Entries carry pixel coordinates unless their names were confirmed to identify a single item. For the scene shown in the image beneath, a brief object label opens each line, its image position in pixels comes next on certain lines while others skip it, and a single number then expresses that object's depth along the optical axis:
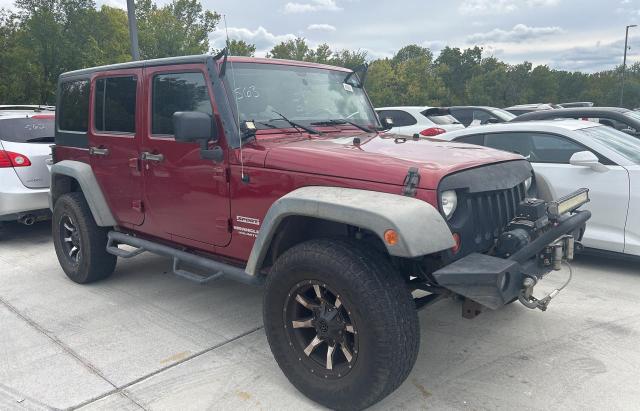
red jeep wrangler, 2.67
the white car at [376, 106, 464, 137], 10.44
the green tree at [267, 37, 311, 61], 36.31
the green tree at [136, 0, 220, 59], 18.88
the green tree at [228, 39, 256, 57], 27.45
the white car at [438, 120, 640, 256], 4.98
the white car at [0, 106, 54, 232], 6.42
